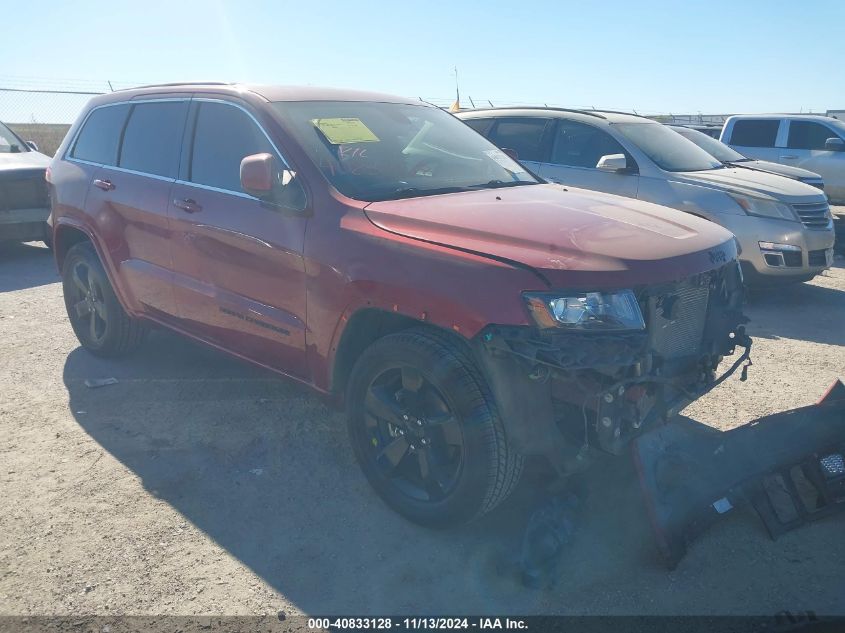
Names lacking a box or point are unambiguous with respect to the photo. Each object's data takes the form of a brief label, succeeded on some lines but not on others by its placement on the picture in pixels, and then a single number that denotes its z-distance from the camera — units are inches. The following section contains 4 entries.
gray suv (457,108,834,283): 276.2
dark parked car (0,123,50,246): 339.9
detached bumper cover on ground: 120.7
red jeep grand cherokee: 111.3
